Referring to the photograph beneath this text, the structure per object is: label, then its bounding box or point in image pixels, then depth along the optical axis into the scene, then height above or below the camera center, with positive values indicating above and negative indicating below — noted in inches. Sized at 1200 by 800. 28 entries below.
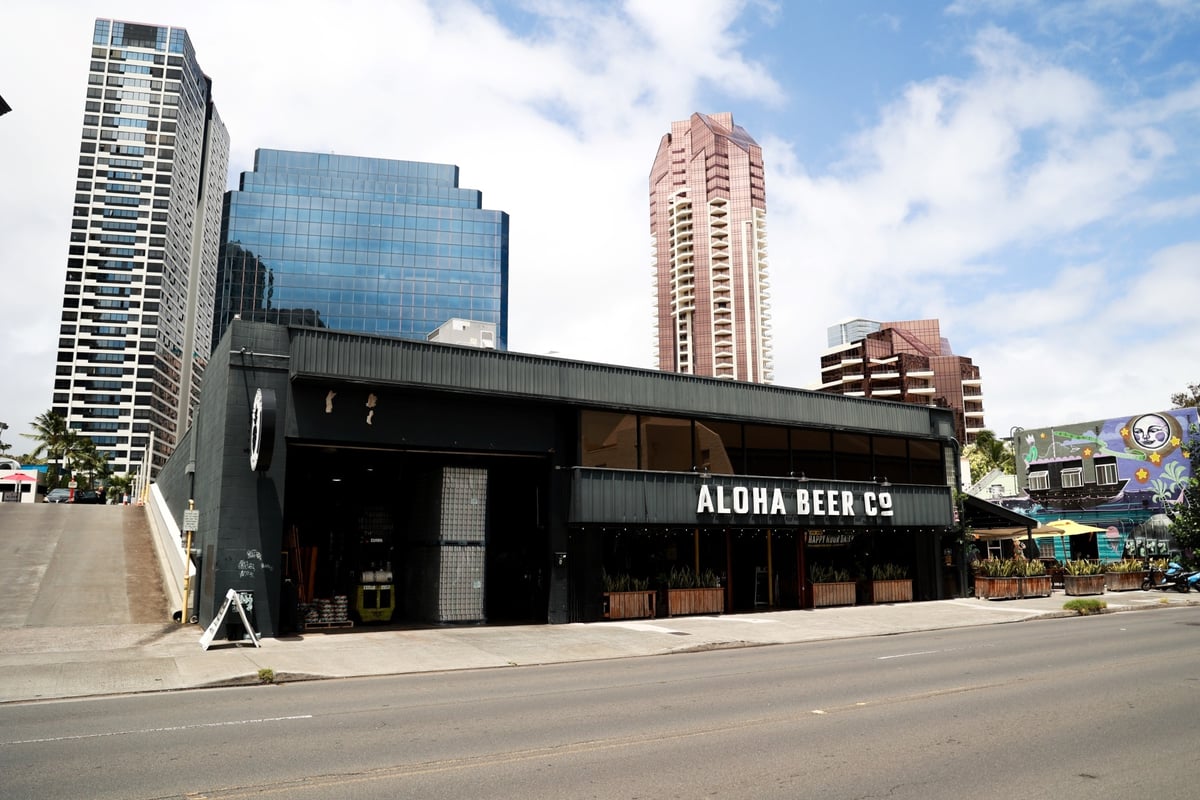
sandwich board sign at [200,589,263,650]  677.9 -62.8
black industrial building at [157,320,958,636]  797.2 +69.5
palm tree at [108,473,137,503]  4313.5 +308.0
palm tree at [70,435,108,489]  4399.6 +437.5
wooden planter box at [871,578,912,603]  1198.3 -70.6
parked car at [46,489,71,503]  2535.9 +141.8
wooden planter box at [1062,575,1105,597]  1322.6 -67.6
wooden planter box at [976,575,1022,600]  1258.0 -70.0
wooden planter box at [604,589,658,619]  962.7 -71.2
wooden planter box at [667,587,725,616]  1013.8 -71.3
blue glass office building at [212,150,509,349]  5728.3 +2027.9
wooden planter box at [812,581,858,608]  1131.9 -69.8
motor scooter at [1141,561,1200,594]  1349.7 -62.1
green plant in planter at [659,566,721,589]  1024.9 -45.0
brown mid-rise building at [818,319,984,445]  4879.4 +991.1
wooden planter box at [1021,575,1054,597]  1272.1 -67.6
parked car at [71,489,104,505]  2527.1 +136.5
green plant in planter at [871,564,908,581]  1211.9 -43.8
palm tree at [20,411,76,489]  4244.6 +530.4
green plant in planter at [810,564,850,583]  1144.2 -44.1
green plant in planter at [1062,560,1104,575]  1346.0 -42.8
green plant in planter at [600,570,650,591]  970.7 -46.4
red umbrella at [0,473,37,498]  3043.8 +228.4
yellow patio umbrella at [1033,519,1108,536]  1553.0 +23.8
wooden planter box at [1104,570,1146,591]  1379.2 -65.2
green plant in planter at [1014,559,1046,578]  1284.4 -41.9
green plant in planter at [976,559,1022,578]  1272.1 -41.4
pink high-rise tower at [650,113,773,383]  6122.1 +2128.3
